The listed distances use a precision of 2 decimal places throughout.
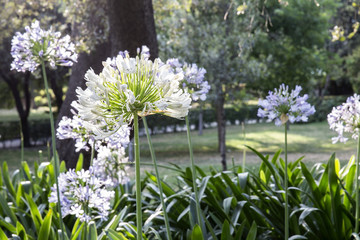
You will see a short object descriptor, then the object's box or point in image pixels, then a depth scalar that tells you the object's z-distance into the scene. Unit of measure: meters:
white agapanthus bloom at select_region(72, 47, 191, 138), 1.29
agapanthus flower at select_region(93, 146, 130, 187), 3.13
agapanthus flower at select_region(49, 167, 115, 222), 2.15
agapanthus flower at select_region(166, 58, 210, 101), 2.50
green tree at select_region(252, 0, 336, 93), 16.16
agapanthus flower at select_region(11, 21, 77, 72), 2.24
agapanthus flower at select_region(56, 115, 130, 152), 2.23
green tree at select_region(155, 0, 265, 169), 11.84
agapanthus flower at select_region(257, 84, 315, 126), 2.31
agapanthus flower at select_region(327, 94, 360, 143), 2.47
